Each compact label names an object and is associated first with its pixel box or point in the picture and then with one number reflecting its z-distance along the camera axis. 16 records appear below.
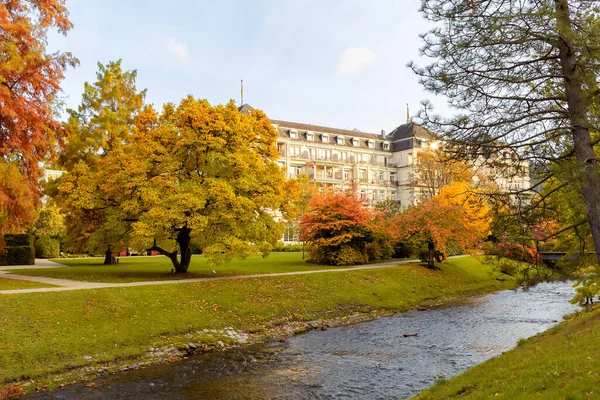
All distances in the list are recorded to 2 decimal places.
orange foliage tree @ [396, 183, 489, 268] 32.97
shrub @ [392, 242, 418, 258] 41.81
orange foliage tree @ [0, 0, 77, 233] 17.58
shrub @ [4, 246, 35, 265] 32.19
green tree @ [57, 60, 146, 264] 25.75
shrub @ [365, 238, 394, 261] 36.78
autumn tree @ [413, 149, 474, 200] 48.91
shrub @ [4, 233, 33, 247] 33.34
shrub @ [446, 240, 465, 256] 46.12
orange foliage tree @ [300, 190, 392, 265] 34.41
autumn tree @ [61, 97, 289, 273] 21.09
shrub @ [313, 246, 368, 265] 34.59
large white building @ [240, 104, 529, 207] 71.00
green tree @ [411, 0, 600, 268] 8.00
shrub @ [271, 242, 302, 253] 53.12
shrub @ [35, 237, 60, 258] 42.41
